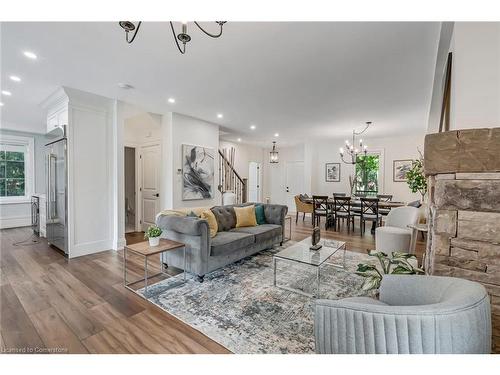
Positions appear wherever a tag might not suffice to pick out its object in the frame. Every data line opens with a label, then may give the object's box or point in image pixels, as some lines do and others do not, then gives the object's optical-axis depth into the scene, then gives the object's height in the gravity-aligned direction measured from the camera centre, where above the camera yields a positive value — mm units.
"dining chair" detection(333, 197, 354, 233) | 5910 -678
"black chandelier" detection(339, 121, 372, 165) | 7265 +955
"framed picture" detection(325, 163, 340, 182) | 8094 +337
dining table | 5625 -565
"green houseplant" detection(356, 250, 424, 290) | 1791 -685
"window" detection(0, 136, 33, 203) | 6152 +343
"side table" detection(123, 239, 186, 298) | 2658 -775
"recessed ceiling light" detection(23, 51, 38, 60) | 2625 +1422
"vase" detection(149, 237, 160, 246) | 2859 -714
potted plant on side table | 2848 -640
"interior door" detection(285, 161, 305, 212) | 9336 +68
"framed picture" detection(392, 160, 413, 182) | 6973 +386
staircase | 6590 +44
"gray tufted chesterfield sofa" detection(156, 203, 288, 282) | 2916 -813
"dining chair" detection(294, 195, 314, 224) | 7018 -739
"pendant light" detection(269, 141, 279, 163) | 7530 +811
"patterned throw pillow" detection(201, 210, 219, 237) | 3410 -556
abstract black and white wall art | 5156 +217
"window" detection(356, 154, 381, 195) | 7488 +253
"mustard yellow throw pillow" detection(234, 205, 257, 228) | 4191 -626
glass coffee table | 2731 -916
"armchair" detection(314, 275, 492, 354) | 938 -606
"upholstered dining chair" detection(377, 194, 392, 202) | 6652 -453
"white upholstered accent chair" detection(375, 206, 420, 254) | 3594 -795
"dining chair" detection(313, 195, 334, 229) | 6248 -770
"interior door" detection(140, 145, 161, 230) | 5445 -46
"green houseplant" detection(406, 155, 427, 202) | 3859 +48
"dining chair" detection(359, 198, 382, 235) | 5533 -722
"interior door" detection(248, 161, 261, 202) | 9547 -53
